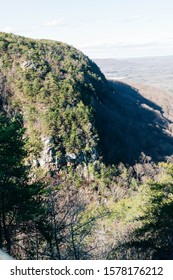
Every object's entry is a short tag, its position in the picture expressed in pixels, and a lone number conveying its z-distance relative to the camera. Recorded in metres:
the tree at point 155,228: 18.92
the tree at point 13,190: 12.65
